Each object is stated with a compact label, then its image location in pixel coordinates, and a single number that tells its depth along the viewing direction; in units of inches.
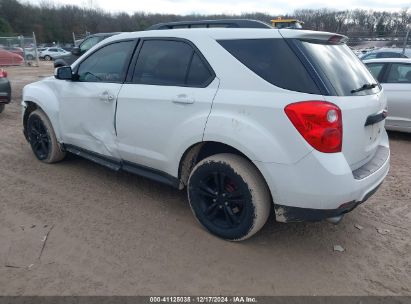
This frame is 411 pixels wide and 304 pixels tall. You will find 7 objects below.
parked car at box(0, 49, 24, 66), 894.4
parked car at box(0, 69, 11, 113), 288.7
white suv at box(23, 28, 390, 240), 101.3
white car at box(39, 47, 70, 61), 1485.0
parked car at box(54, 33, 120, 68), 509.6
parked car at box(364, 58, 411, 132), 249.0
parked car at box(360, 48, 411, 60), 573.3
